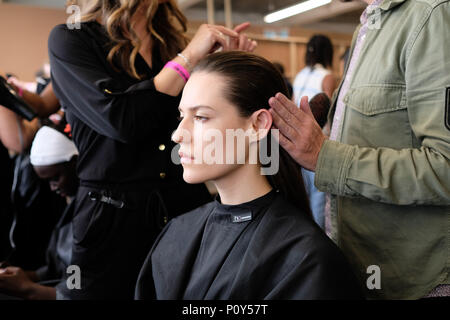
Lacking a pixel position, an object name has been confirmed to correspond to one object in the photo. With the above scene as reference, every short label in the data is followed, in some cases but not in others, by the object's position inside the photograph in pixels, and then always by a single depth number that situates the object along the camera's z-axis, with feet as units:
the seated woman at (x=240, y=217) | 3.36
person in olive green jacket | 3.14
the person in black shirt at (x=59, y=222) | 6.97
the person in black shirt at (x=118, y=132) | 4.32
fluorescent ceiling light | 25.93
